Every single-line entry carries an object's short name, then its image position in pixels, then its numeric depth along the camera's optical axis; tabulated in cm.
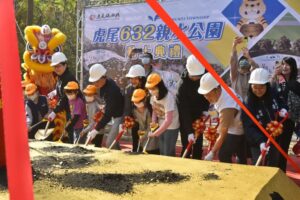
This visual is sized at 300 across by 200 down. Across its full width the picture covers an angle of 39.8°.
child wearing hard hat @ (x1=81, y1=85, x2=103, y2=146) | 402
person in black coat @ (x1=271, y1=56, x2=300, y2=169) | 332
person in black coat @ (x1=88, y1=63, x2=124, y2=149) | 378
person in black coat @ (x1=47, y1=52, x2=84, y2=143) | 420
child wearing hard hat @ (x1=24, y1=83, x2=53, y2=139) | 441
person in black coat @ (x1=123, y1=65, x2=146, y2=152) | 378
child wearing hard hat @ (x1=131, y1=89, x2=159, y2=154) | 349
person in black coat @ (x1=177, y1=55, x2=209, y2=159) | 345
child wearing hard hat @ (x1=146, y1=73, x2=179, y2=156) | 336
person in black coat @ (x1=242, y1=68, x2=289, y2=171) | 296
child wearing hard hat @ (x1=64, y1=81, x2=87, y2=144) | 402
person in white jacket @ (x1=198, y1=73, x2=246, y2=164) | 303
